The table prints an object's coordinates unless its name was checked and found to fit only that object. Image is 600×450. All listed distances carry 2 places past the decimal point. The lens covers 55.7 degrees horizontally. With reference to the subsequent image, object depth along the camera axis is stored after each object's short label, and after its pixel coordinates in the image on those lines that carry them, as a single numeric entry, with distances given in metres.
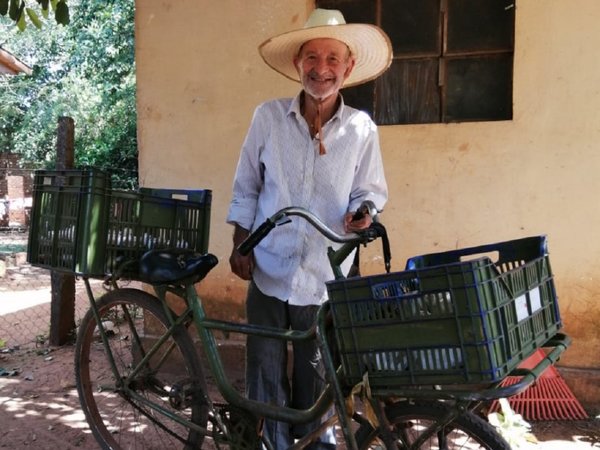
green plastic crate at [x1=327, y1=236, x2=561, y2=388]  1.39
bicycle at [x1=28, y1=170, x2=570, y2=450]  1.44
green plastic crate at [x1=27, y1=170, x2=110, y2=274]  2.26
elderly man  2.26
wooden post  4.32
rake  3.31
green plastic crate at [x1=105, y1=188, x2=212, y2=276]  2.36
